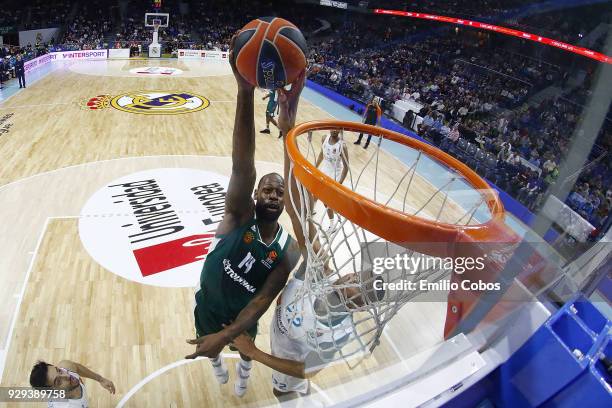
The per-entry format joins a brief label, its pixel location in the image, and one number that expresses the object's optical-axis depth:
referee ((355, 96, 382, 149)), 7.75
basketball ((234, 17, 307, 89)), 1.76
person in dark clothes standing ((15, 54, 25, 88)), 11.35
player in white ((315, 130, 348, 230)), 4.02
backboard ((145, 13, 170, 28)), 18.26
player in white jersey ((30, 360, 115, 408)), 2.39
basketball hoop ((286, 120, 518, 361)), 1.26
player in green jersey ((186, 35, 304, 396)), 1.92
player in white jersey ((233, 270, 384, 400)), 1.89
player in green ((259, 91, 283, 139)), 7.72
